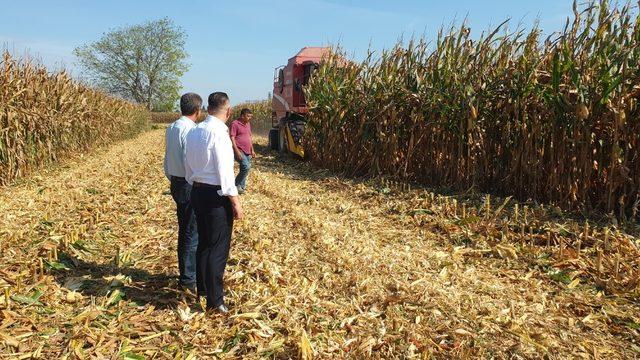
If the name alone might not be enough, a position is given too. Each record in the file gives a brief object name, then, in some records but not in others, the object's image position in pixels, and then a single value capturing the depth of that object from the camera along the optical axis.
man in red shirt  7.61
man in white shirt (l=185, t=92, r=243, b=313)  3.10
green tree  55.03
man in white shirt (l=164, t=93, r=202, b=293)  3.68
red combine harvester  12.38
